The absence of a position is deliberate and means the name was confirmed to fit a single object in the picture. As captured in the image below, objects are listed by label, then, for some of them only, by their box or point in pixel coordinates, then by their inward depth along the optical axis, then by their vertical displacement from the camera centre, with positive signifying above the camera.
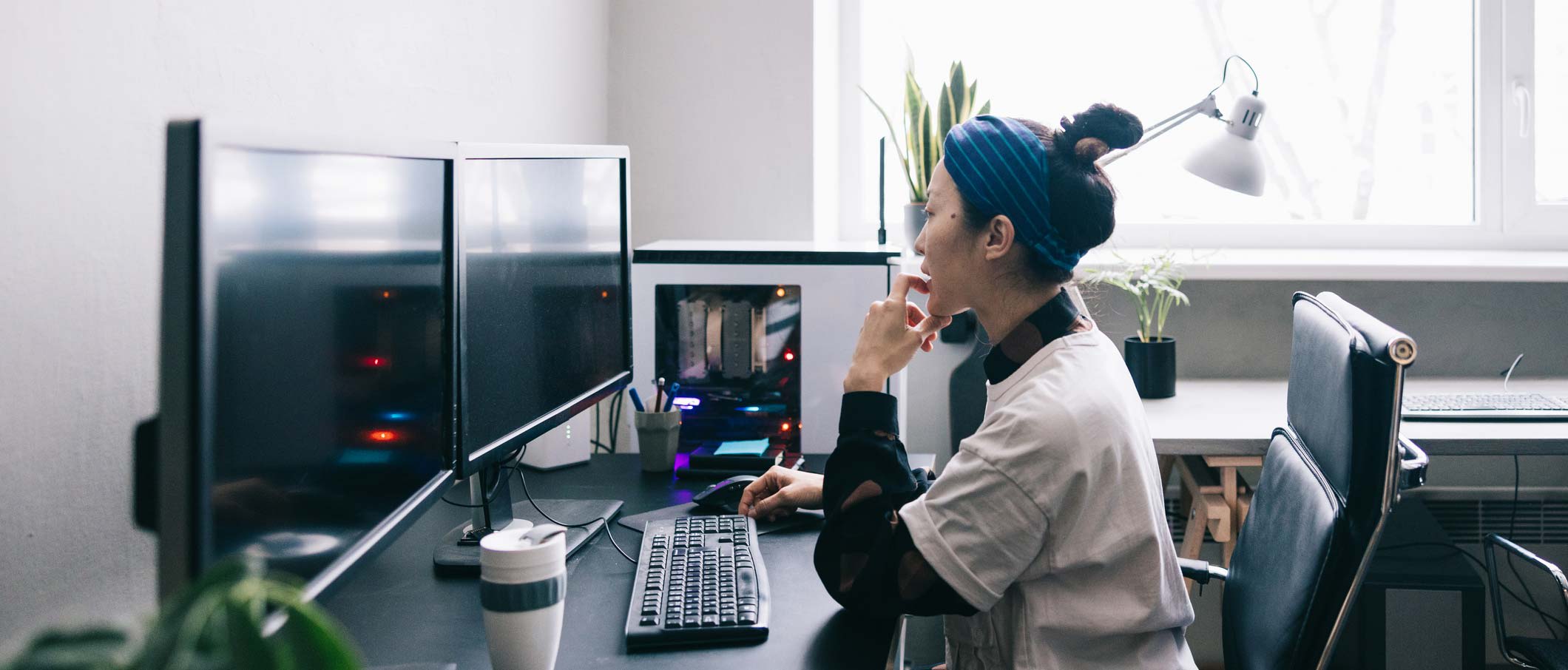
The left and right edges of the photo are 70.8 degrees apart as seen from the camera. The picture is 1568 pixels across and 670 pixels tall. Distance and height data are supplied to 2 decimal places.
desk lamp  2.14 +0.36
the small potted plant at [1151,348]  2.30 -0.02
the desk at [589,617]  1.01 -0.28
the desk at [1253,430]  1.83 -0.16
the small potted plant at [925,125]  2.42 +0.47
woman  1.06 -0.13
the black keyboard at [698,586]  1.04 -0.26
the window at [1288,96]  2.81 +0.62
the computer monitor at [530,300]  1.17 +0.04
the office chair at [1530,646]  1.69 -0.49
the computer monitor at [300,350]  0.60 -0.01
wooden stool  1.91 -0.29
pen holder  1.75 -0.16
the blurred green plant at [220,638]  0.35 -0.10
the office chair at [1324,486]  1.04 -0.15
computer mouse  1.51 -0.22
